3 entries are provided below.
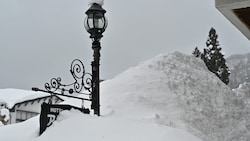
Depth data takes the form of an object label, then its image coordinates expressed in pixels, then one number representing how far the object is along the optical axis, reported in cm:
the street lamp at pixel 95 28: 471
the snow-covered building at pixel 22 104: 2338
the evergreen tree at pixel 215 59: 1602
